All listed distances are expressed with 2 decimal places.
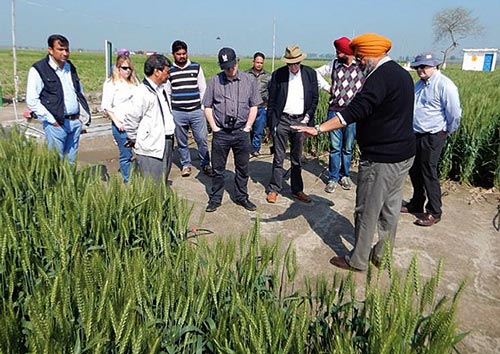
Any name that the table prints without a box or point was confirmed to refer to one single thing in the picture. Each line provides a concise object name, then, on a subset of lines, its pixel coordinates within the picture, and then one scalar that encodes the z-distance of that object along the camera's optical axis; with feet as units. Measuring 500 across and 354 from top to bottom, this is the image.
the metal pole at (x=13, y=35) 33.50
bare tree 197.47
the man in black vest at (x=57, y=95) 13.34
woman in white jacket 15.33
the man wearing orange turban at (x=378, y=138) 9.52
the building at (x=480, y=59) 159.22
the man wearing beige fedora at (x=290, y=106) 15.44
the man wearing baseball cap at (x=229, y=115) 14.19
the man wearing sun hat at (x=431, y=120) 13.10
